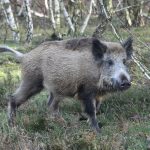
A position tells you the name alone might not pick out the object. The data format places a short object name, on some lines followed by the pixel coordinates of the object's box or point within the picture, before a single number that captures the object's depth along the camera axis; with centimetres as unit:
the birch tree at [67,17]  1542
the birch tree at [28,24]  1578
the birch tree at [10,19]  1645
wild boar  762
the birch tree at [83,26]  1556
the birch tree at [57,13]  1654
